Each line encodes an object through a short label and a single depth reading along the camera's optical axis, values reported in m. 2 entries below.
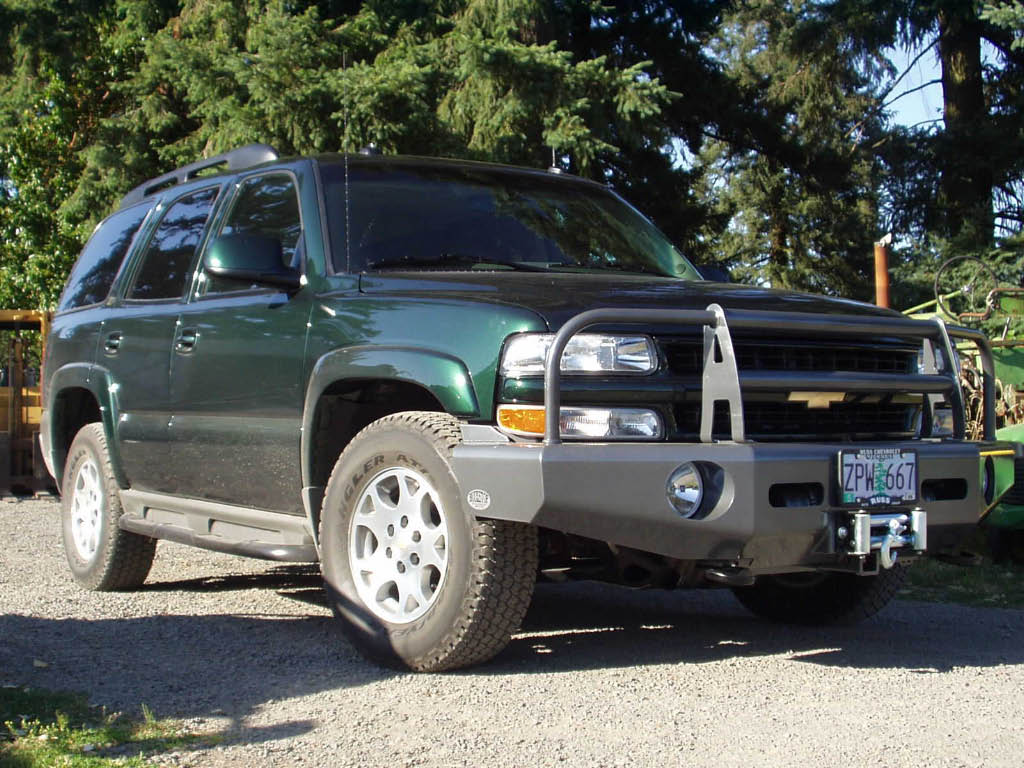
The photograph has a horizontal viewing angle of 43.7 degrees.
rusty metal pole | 9.77
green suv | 4.05
